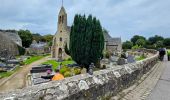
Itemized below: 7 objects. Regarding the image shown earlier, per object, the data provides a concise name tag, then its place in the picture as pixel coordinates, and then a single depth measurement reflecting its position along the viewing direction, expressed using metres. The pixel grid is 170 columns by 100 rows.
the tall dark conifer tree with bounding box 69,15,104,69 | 11.59
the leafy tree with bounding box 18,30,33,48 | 35.79
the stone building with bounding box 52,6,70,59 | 20.61
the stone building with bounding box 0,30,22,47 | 30.74
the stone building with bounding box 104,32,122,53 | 25.23
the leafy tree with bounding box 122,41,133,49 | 31.87
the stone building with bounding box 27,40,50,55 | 28.92
